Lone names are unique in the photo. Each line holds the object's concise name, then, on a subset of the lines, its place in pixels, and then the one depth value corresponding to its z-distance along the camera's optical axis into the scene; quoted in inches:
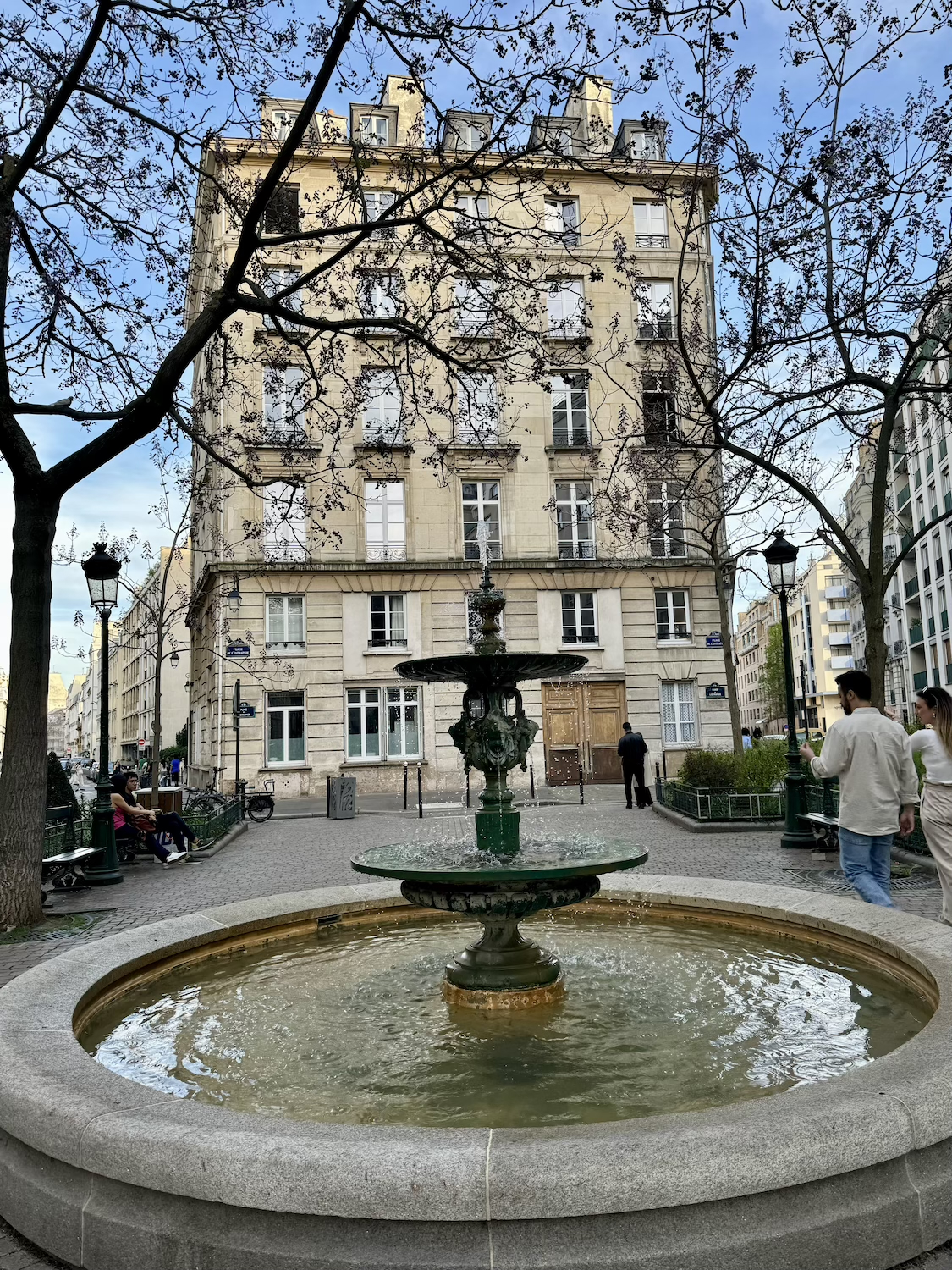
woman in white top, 258.8
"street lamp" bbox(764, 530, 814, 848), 530.6
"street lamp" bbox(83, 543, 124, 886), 491.5
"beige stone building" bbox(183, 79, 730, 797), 1125.1
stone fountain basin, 107.3
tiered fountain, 209.3
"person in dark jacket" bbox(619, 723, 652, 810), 829.2
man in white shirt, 276.4
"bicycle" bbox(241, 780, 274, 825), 876.0
